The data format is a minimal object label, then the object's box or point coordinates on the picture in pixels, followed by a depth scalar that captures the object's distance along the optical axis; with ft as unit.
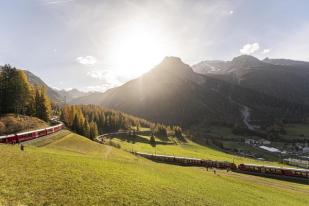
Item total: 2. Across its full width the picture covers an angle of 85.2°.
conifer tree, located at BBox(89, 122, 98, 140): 246.86
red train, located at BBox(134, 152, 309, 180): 159.79
